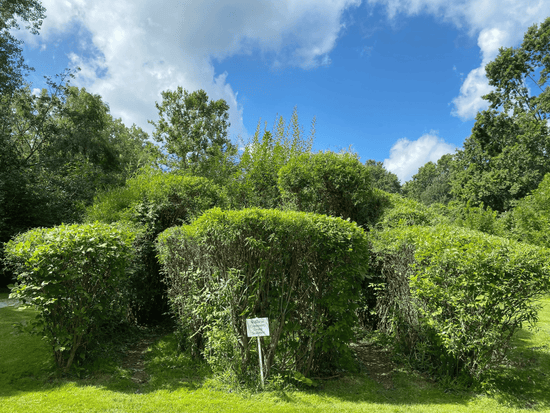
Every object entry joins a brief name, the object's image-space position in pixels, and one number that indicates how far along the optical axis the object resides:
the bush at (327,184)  9.01
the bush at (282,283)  4.84
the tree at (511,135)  24.14
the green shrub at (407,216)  8.50
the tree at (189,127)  24.81
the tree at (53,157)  14.98
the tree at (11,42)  16.12
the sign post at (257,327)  4.57
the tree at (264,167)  10.32
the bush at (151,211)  8.29
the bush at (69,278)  4.94
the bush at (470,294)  4.47
